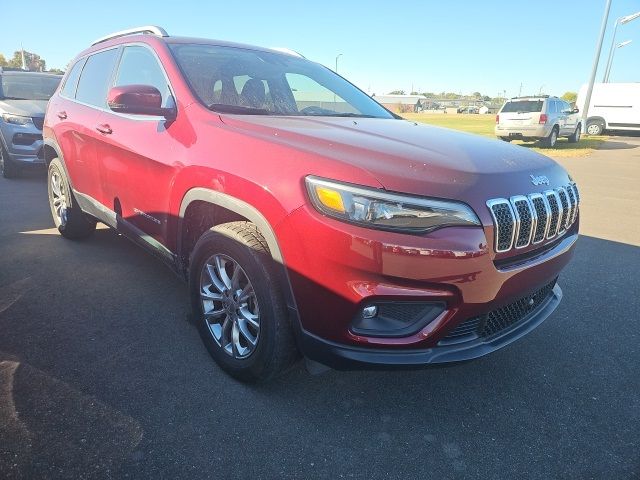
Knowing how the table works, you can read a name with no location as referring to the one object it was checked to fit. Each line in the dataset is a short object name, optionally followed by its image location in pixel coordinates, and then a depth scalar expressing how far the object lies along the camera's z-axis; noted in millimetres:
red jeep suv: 1850
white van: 21672
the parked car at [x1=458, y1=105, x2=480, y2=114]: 80988
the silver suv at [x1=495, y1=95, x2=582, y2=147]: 16000
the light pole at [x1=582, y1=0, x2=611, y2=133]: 18897
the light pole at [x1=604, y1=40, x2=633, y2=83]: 31989
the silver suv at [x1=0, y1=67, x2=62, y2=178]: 7383
